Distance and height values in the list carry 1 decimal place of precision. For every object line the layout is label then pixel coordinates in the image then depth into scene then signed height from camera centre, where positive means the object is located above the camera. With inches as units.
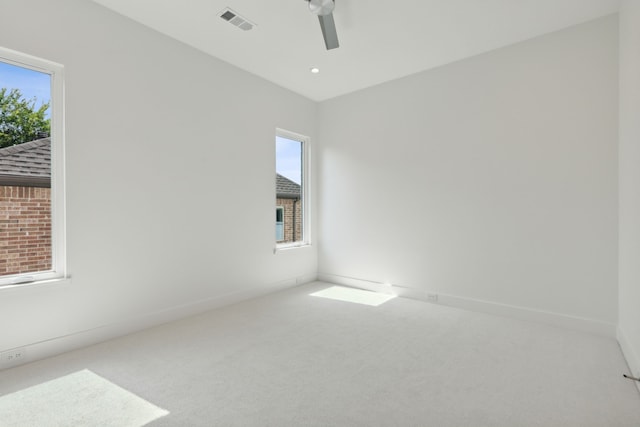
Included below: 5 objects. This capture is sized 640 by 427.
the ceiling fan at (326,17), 97.0 +62.6
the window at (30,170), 89.6 +13.2
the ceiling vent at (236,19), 109.1 +69.9
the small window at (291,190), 176.6 +13.1
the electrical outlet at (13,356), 86.4 -40.2
